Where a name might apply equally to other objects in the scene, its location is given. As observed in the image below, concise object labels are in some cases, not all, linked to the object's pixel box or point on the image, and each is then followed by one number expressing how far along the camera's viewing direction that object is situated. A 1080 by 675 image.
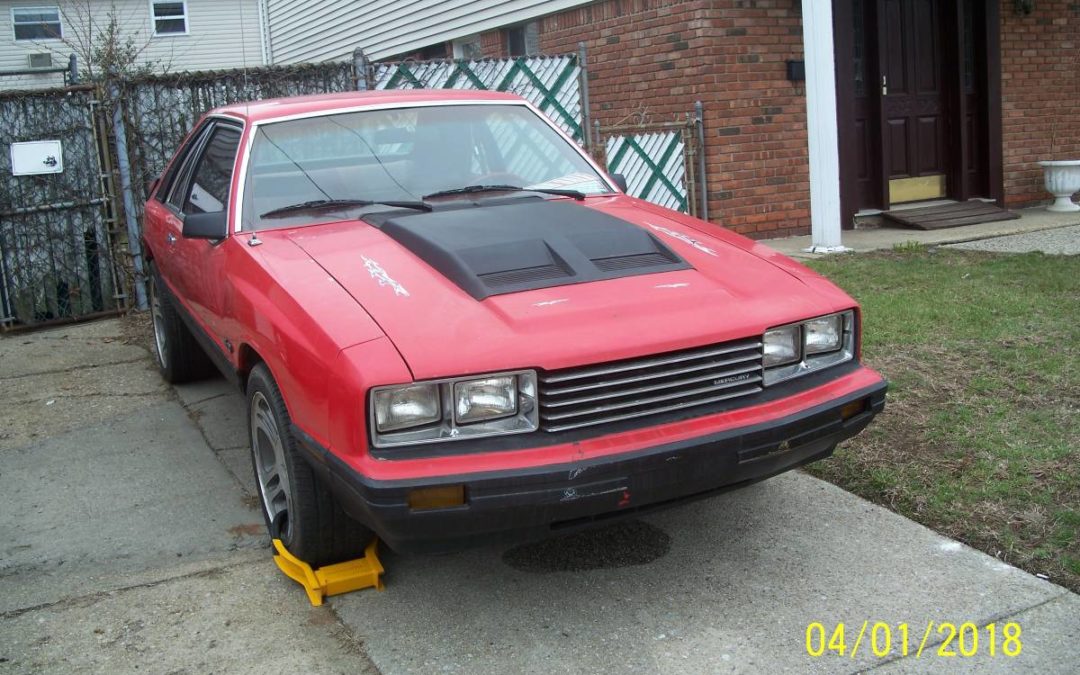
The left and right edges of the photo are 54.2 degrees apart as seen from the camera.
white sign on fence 8.02
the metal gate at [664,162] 10.09
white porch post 8.78
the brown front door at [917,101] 10.75
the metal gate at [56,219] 8.09
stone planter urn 11.43
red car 2.89
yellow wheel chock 3.43
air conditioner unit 23.14
